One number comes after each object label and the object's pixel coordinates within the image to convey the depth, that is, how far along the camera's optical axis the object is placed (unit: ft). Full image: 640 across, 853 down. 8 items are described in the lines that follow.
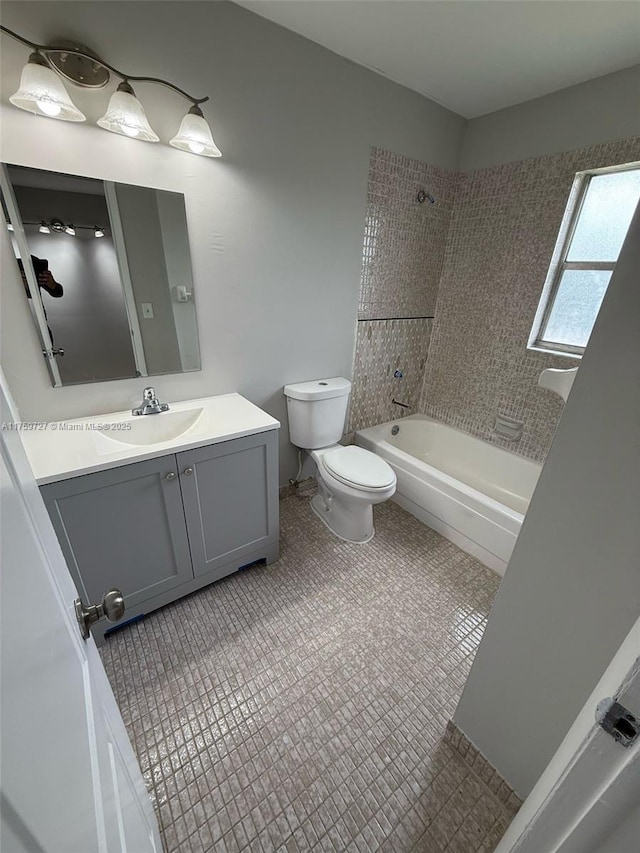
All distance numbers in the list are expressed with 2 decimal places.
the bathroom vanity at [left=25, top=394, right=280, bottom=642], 3.94
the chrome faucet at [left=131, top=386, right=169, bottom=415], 5.27
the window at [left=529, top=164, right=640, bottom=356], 6.10
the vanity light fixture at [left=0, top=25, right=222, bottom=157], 3.54
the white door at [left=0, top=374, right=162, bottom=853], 0.86
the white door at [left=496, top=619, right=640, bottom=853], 1.46
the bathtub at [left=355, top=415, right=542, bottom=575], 6.17
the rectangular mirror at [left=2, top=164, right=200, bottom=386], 4.17
